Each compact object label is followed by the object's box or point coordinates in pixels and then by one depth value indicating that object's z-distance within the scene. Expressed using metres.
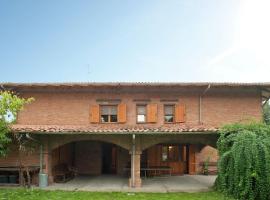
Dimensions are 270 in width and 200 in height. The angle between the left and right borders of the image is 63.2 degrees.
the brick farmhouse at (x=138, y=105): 12.79
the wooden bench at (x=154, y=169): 13.13
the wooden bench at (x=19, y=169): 10.45
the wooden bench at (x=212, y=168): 13.61
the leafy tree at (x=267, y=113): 23.83
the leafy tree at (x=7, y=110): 9.26
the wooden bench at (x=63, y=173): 11.59
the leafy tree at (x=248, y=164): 7.84
